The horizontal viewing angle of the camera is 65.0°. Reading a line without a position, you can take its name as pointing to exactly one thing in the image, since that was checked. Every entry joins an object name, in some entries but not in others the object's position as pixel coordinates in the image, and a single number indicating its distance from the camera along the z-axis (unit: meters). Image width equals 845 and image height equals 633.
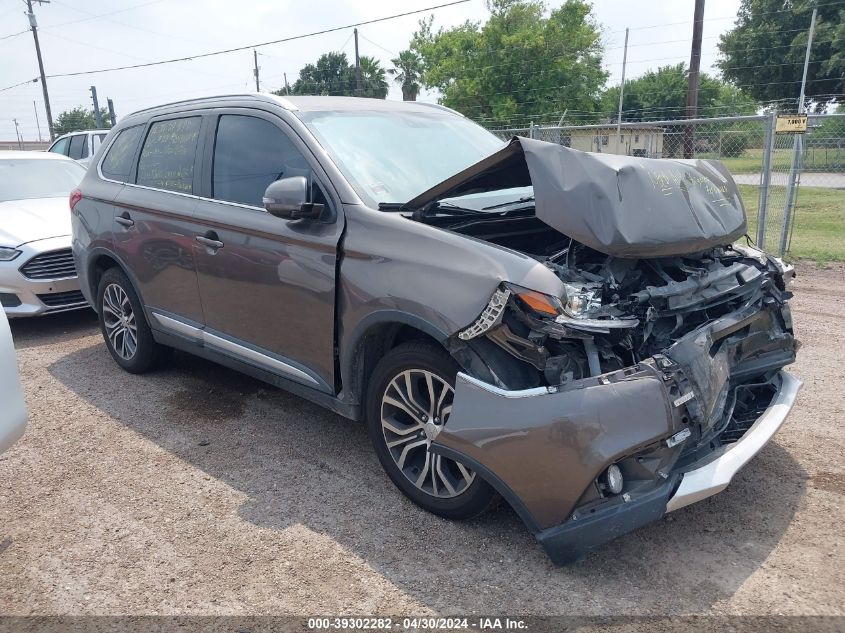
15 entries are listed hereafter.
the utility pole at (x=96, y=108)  30.11
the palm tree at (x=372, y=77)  64.44
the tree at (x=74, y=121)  61.41
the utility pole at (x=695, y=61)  18.03
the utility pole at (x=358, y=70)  37.86
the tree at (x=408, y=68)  57.37
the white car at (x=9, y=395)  2.95
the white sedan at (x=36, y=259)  6.50
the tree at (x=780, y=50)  37.12
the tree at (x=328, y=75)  69.50
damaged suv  2.60
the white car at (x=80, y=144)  13.38
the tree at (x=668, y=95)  44.47
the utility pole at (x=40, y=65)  33.39
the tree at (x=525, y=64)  41.47
